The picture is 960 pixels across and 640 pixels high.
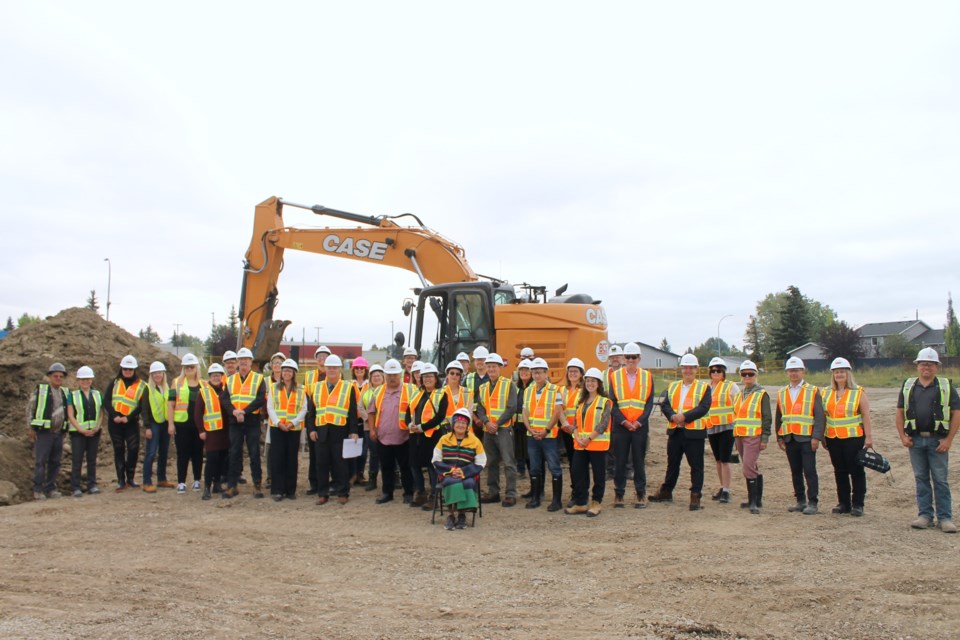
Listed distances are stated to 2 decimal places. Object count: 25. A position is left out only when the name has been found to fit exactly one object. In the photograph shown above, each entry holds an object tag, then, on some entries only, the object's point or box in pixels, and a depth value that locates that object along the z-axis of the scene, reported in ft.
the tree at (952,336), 183.01
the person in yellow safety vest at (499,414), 28.40
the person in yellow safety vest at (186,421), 32.04
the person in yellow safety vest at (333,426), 29.78
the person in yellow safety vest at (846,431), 25.93
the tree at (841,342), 161.07
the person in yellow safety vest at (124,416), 32.53
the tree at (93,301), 200.56
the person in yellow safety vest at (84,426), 31.60
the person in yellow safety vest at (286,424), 30.17
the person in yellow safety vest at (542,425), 27.91
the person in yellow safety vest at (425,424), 27.84
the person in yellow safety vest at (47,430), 30.91
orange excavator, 36.42
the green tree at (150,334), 268.37
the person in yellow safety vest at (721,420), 28.32
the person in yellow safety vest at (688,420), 27.43
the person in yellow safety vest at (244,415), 30.71
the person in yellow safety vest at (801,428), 26.63
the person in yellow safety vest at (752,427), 27.43
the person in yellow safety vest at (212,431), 30.89
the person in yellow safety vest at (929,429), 23.82
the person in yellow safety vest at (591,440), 26.91
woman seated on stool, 25.23
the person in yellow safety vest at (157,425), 32.83
